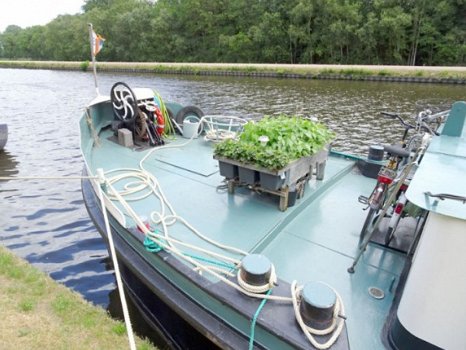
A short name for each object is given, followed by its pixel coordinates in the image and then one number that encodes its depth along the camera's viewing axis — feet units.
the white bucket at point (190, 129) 22.00
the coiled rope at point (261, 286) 7.72
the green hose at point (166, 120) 22.17
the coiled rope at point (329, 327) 6.65
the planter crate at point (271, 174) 11.66
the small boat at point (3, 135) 34.87
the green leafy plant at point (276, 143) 11.55
